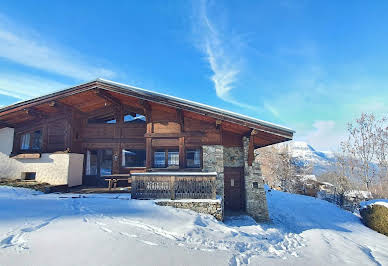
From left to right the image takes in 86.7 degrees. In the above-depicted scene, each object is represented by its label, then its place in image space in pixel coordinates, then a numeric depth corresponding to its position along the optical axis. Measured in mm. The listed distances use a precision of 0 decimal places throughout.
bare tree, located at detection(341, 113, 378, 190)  23766
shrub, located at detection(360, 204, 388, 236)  9930
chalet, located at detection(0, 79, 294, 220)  10008
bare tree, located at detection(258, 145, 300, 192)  25641
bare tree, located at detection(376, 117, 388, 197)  23219
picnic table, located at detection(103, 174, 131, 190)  10414
